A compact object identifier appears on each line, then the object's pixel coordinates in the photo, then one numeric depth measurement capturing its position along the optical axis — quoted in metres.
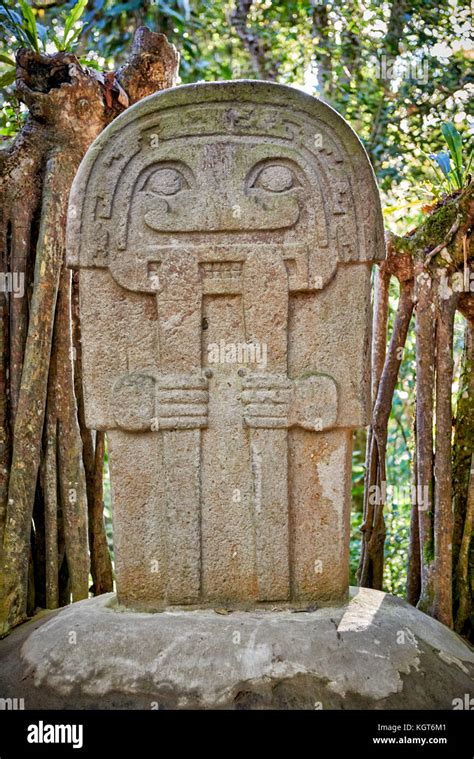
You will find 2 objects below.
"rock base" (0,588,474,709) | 4.15
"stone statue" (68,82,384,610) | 4.85
